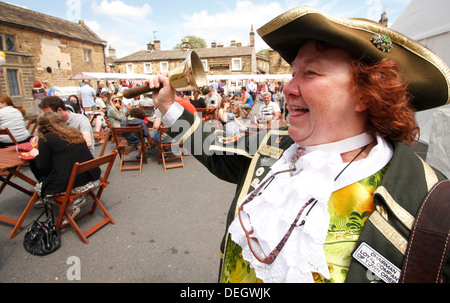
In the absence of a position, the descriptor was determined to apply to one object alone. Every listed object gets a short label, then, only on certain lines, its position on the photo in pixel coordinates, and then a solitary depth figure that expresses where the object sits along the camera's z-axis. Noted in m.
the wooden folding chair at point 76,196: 2.91
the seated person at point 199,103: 8.03
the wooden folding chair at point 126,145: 5.30
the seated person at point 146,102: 9.73
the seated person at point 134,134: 5.82
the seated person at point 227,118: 5.78
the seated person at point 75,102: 7.29
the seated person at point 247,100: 12.18
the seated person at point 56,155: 3.16
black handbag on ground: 2.82
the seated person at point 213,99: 9.89
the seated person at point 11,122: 4.95
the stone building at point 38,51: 15.86
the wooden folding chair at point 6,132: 4.62
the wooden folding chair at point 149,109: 9.43
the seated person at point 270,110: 7.59
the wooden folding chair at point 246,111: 11.71
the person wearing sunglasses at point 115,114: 7.03
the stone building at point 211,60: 35.69
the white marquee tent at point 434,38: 3.74
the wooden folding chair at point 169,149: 5.59
